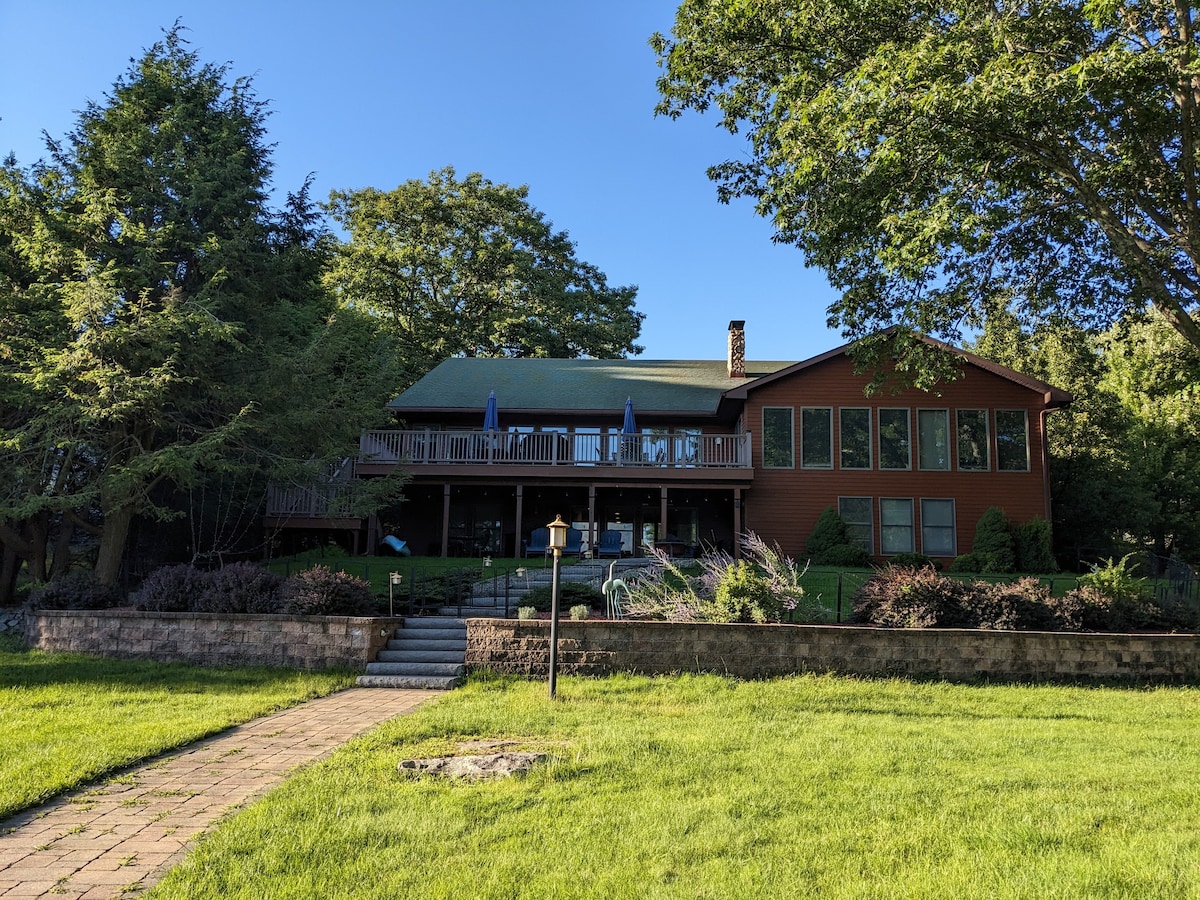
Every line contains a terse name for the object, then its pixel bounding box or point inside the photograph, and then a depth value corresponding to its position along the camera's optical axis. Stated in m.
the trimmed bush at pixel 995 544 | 18.45
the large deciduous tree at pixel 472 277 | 36.50
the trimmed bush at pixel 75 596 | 11.84
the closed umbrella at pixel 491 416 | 21.09
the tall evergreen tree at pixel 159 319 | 11.92
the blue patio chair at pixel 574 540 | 22.54
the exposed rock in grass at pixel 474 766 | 5.71
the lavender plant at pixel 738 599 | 10.78
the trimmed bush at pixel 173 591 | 11.53
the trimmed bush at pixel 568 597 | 12.20
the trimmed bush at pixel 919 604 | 10.76
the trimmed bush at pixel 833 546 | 18.91
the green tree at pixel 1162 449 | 23.88
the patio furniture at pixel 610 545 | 21.30
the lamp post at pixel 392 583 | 11.23
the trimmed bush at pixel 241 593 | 11.30
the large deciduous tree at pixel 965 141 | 10.20
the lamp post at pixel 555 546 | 8.91
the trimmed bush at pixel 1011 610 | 10.66
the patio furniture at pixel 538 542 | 21.28
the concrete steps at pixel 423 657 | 9.88
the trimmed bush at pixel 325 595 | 11.04
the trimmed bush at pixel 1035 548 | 18.70
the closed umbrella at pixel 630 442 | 20.73
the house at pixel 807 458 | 20.17
